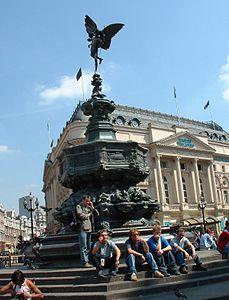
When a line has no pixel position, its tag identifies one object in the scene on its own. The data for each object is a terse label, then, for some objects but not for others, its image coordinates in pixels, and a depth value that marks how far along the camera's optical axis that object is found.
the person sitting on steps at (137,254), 8.04
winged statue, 14.16
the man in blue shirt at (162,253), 8.38
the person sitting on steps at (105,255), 8.02
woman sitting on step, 5.92
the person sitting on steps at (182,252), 8.74
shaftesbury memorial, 11.55
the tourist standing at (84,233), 9.23
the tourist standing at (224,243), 10.33
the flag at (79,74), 50.41
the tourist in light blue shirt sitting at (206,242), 15.45
